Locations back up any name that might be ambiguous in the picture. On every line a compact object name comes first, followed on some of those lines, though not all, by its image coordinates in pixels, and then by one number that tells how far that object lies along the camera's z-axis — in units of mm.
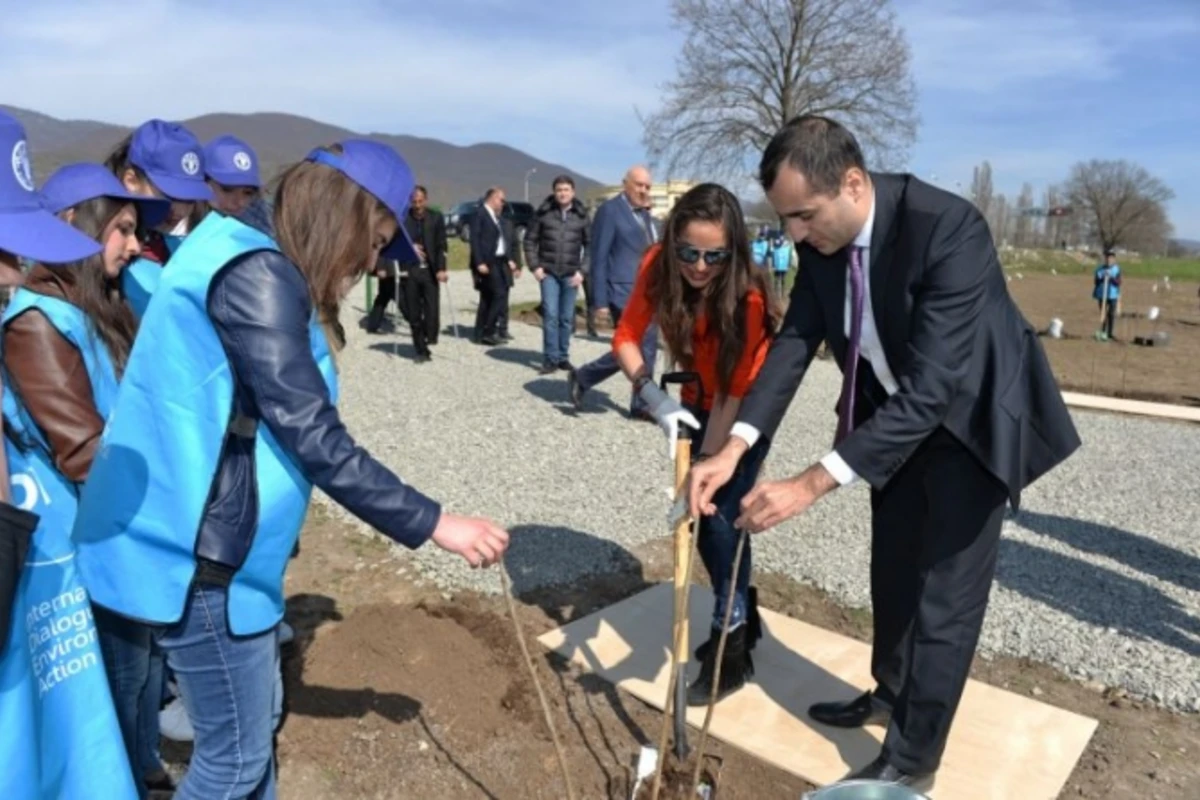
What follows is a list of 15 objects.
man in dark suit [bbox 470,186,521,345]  11742
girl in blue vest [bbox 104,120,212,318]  3580
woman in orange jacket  3121
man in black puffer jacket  9992
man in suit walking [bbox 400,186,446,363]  11008
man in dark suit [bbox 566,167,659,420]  8195
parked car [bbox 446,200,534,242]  30675
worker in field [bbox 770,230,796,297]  21797
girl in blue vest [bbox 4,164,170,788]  2223
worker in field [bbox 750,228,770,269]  19730
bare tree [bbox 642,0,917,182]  29656
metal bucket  2070
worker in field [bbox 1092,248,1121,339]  17281
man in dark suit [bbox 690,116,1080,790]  2453
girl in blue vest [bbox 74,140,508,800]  1815
